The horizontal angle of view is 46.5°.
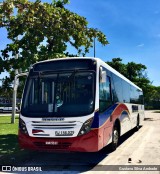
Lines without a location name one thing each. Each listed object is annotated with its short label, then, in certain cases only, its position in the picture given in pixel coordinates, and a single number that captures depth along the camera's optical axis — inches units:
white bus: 193.0
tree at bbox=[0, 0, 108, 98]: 293.8
